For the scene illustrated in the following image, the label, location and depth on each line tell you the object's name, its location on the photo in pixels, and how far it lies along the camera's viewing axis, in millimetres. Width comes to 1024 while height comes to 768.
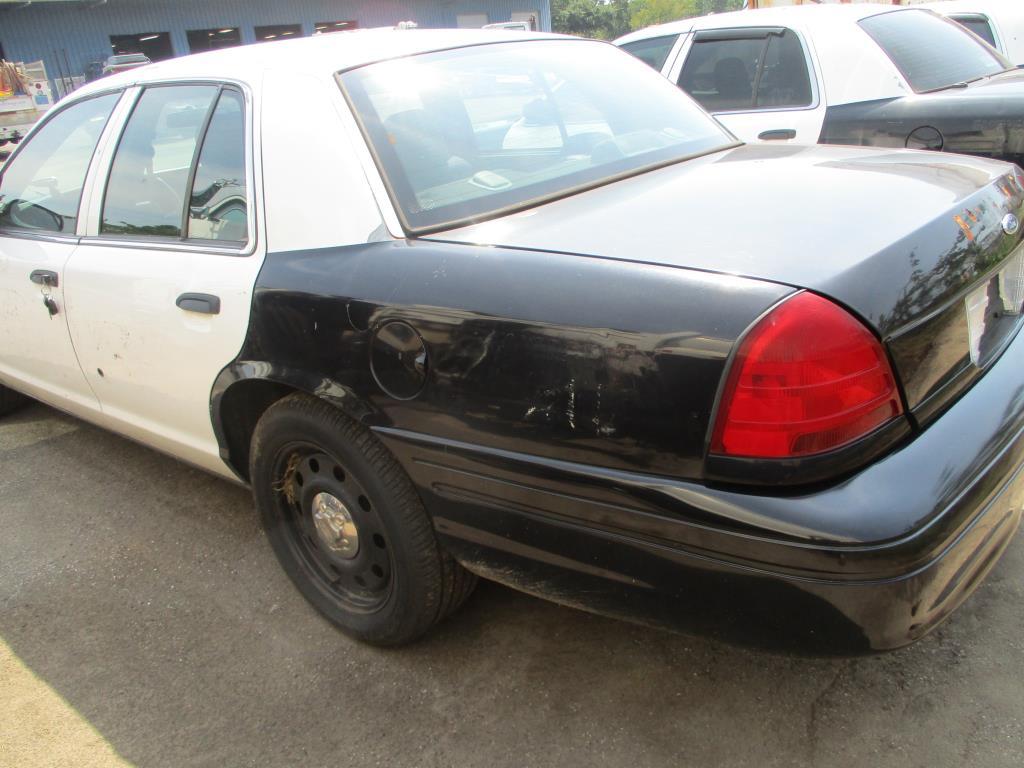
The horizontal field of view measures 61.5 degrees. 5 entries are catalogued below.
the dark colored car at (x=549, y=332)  1655
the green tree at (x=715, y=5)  69625
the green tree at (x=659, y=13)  57438
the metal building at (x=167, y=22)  22497
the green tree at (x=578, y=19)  55531
